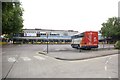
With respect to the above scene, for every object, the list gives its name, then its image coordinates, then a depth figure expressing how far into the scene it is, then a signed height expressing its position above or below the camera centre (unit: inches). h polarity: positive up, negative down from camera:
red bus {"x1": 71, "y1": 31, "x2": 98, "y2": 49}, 659.4 -5.0
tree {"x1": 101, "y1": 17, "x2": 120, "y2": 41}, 1664.3 +187.2
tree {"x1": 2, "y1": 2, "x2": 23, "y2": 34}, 1125.4 +170.9
